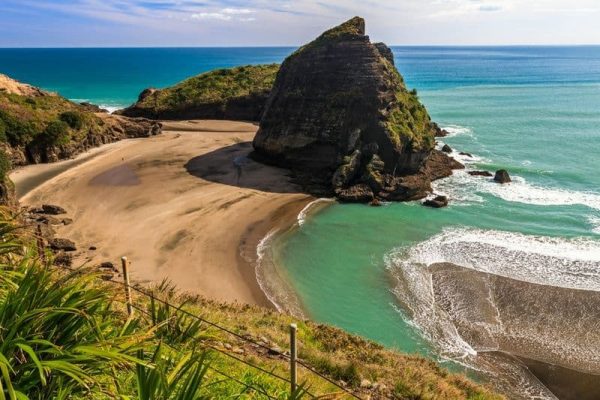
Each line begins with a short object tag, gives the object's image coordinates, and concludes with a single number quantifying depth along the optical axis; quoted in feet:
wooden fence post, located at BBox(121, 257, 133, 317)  28.43
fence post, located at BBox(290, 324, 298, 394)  25.44
